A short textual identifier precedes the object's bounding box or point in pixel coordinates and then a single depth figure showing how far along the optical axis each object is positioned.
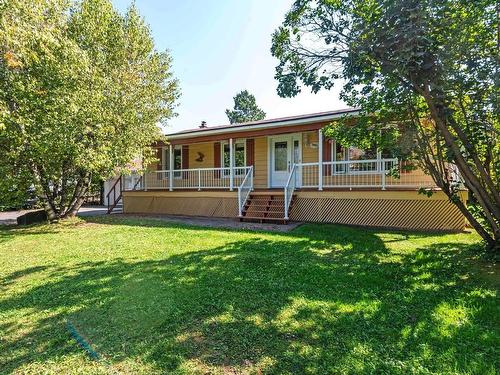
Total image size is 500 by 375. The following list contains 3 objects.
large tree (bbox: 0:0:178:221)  8.23
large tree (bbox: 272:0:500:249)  4.58
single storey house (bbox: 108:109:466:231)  9.74
